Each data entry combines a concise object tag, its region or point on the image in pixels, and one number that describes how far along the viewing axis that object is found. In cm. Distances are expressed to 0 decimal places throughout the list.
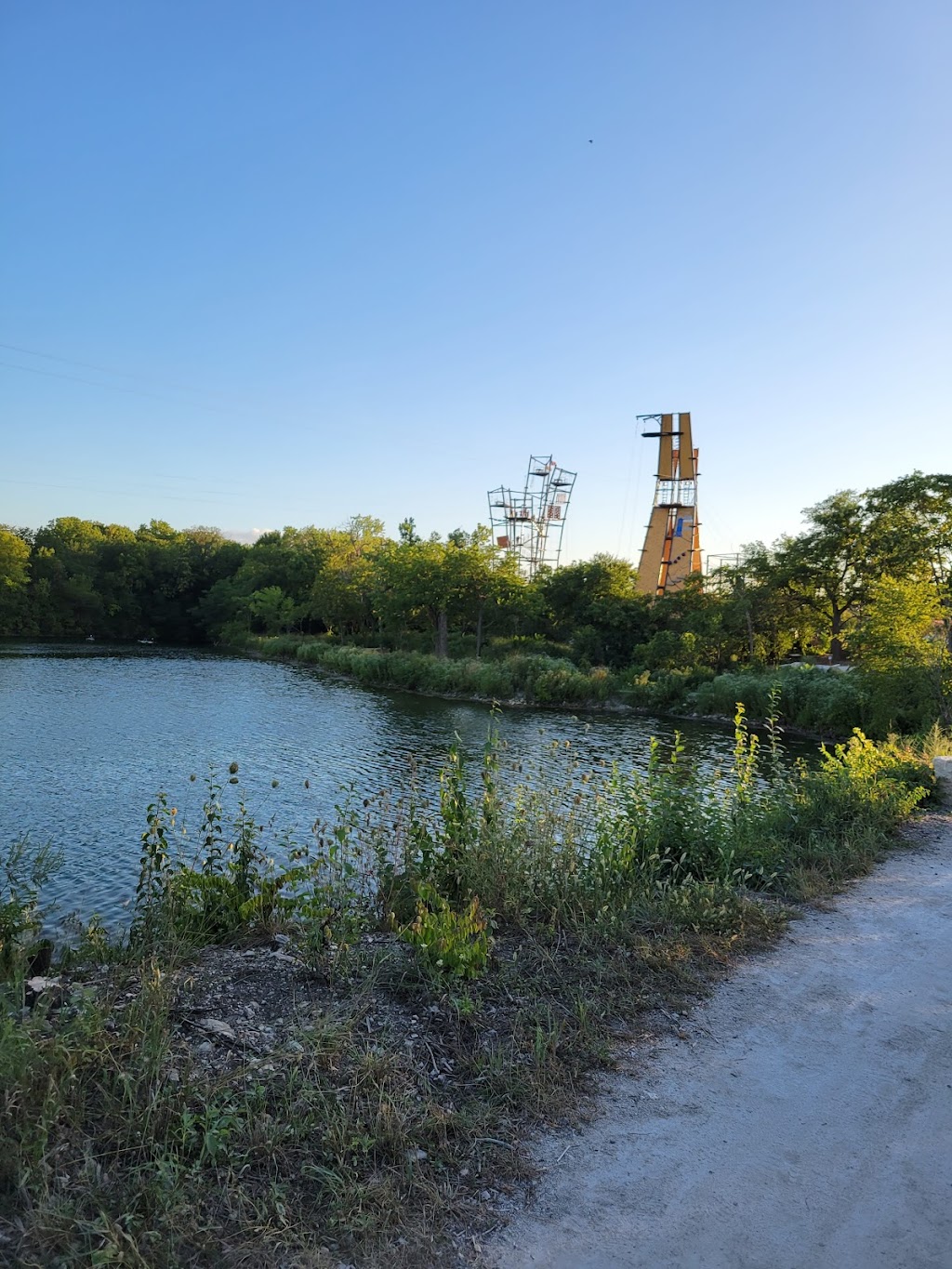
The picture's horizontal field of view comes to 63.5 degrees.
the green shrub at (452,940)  428
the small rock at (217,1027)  360
